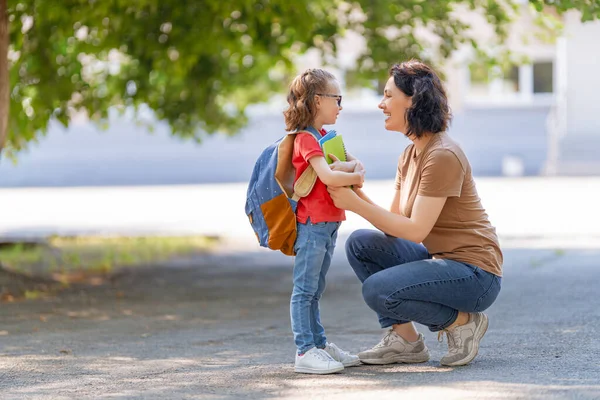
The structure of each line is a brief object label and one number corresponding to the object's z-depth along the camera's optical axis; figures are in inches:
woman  370.0
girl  375.8
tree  698.3
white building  2038.6
